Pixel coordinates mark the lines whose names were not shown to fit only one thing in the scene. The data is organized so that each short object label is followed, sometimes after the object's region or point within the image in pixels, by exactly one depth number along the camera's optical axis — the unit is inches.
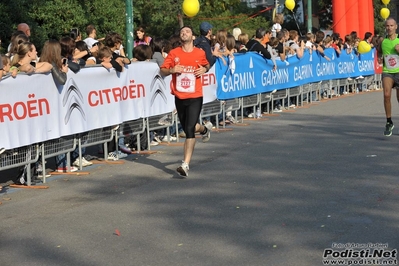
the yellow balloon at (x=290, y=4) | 1338.5
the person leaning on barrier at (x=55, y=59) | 456.4
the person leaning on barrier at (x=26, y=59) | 448.1
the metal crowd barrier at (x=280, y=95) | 826.2
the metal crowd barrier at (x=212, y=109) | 665.6
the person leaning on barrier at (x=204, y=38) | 585.7
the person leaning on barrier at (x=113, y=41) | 567.2
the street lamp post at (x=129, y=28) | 676.8
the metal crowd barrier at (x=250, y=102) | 737.0
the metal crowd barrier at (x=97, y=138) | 501.0
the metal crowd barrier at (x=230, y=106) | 696.6
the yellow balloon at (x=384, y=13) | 1465.3
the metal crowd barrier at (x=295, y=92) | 871.8
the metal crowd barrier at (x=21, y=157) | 431.6
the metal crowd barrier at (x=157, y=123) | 579.3
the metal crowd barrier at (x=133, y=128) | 550.3
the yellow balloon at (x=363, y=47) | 1067.4
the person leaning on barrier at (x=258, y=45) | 776.3
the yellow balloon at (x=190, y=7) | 734.5
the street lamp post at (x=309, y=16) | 1328.1
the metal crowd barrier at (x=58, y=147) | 462.1
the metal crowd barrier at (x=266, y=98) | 785.6
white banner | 423.8
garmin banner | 701.3
